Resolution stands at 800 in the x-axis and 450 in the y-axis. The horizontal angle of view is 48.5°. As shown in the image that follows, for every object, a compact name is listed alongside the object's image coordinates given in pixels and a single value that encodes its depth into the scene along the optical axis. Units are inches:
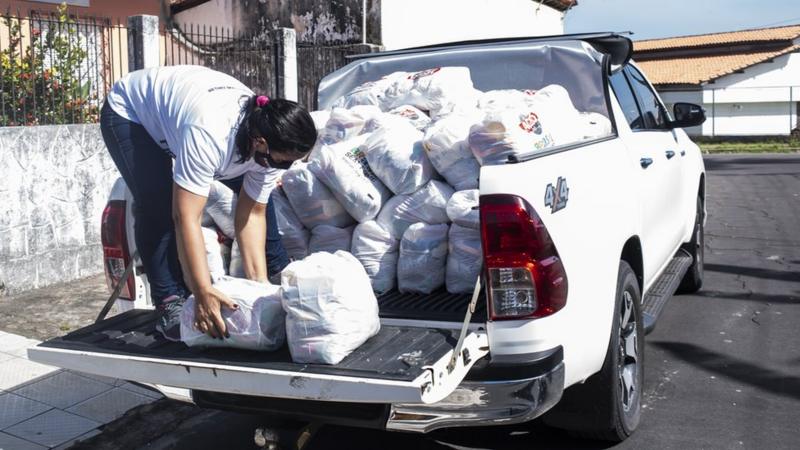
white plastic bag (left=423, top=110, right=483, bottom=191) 164.6
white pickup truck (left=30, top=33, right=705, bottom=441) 122.6
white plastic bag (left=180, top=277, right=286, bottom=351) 129.3
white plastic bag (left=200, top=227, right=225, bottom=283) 162.1
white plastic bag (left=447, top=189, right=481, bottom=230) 153.6
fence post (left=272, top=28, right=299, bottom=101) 427.5
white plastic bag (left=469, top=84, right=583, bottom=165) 156.3
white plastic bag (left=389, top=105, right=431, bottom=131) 194.7
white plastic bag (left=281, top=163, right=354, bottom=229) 170.9
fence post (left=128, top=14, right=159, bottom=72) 334.0
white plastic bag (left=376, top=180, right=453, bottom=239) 162.9
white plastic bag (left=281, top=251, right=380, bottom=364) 124.2
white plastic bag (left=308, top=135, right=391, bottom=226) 167.3
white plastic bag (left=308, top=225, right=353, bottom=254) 171.0
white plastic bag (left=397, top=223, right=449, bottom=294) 158.4
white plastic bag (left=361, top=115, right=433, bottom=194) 167.2
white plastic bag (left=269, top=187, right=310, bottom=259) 176.9
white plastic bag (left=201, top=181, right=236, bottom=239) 167.6
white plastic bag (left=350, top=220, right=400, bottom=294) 163.5
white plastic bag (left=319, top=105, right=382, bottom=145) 190.4
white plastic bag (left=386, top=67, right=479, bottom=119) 197.2
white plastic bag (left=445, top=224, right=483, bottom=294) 153.8
